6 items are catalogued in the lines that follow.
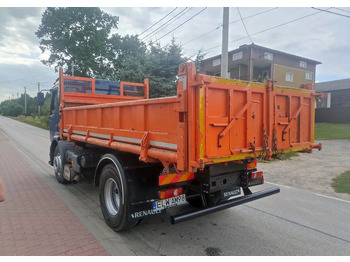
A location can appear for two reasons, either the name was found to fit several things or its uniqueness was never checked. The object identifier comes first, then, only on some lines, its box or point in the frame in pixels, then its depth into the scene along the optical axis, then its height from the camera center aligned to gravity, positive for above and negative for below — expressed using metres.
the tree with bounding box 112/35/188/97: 14.17 +2.54
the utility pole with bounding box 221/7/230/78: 9.75 +2.79
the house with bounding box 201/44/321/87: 32.03 +6.63
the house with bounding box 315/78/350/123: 27.31 +1.93
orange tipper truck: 2.94 -0.32
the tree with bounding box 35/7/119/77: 34.00 +9.89
